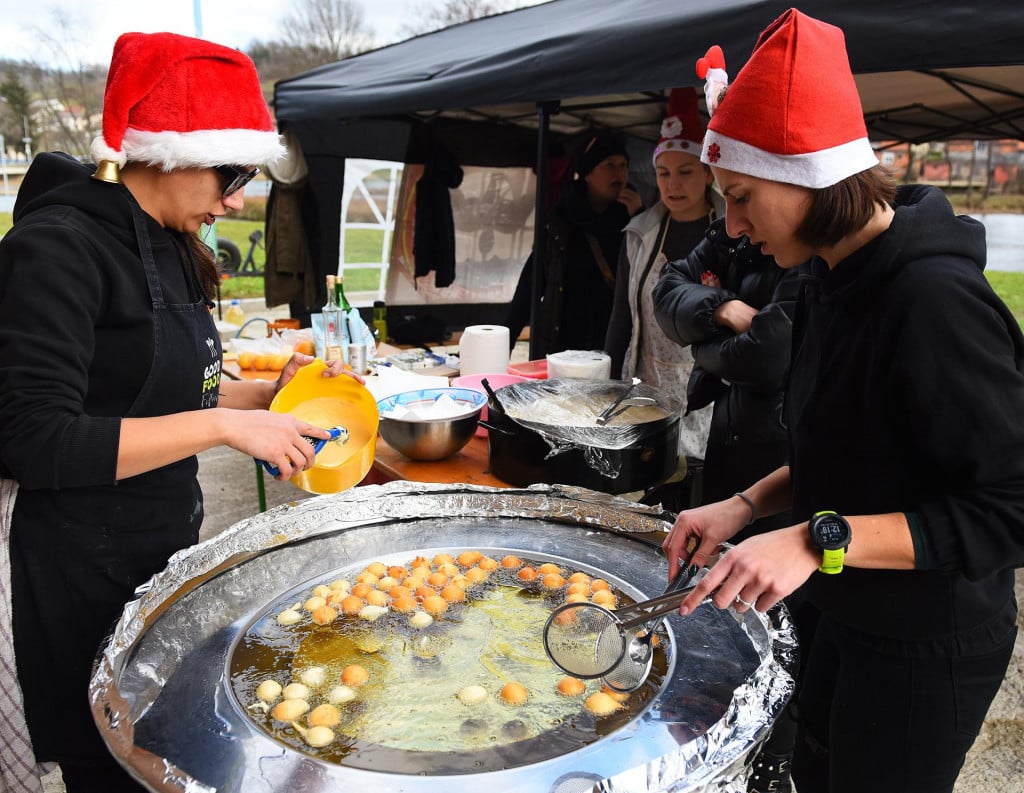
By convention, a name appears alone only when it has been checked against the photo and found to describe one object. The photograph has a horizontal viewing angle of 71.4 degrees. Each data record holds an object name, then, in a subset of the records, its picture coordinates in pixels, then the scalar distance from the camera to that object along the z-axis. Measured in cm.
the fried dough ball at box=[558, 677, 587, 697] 132
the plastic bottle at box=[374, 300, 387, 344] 511
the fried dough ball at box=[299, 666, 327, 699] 133
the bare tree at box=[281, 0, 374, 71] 2536
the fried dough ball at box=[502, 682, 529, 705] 130
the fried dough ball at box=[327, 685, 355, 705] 129
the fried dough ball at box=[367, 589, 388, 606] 159
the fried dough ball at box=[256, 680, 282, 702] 128
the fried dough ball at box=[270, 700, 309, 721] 123
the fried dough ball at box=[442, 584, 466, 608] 163
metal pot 216
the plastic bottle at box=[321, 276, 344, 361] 364
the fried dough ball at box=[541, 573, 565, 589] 168
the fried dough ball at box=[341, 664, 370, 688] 135
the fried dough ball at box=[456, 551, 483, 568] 178
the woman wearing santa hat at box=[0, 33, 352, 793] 132
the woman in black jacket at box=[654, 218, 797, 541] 242
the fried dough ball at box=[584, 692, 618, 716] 127
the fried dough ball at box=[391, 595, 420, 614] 158
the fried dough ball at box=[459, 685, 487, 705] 130
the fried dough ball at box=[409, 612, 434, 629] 154
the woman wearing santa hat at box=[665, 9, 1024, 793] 118
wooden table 243
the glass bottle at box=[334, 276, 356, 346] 365
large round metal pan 109
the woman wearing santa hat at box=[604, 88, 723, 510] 328
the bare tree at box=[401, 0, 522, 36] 2525
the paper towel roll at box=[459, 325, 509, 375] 332
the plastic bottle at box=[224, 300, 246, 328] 539
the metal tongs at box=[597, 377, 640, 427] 246
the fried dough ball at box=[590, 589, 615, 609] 159
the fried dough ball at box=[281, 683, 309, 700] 129
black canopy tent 234
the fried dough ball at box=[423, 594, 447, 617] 158
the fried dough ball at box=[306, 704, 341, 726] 123
